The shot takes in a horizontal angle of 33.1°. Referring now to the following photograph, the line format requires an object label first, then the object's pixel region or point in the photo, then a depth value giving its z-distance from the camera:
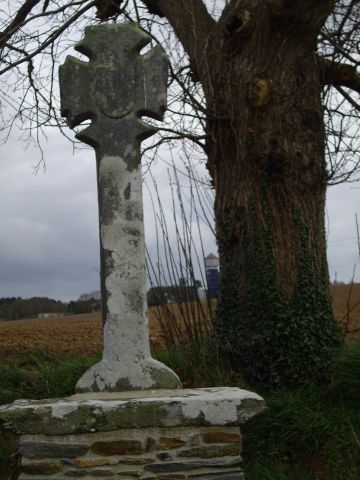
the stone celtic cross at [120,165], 3.78
